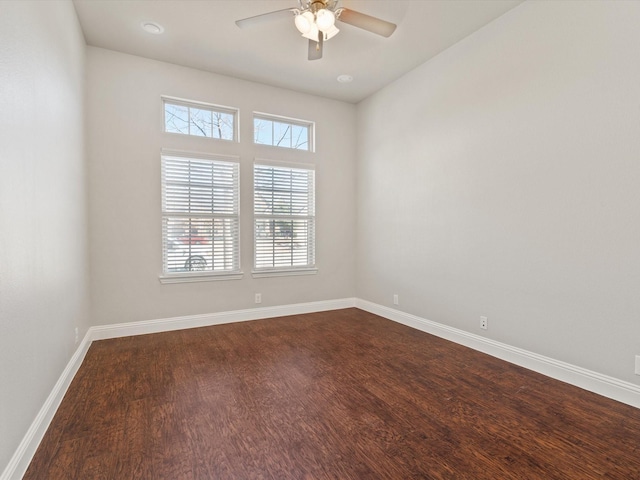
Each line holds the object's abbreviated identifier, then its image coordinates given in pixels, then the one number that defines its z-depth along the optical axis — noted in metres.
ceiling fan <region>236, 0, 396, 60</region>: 2.36
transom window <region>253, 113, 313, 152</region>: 4.39
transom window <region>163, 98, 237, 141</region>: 3.91
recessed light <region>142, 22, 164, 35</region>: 3.10
